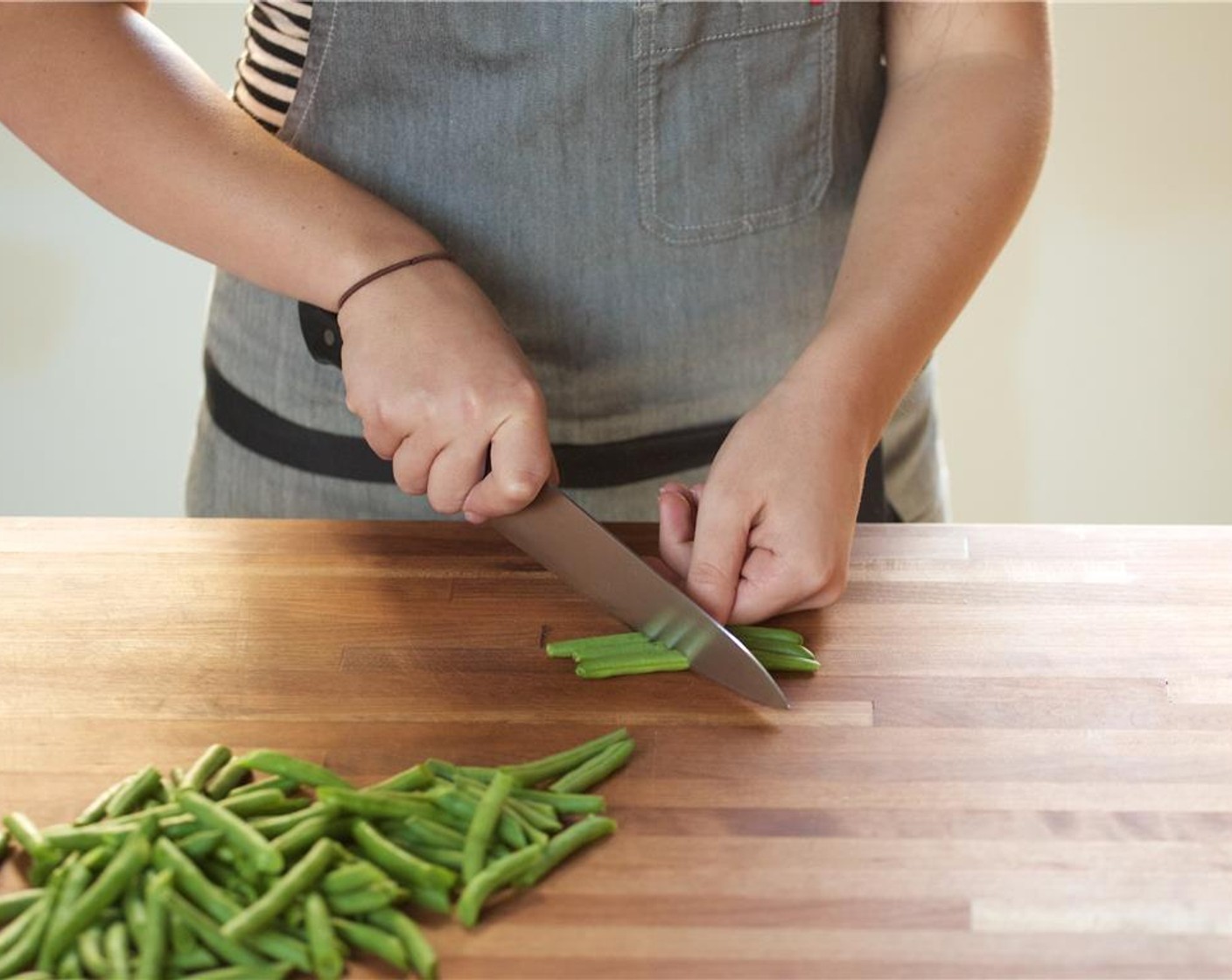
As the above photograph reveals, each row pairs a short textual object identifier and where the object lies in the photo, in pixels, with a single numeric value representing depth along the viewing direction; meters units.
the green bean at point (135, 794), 1.03
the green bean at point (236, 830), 0.95
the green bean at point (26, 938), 0.91
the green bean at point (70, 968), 0.91
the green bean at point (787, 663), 1.21
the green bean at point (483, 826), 0.98
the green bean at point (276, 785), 1.04
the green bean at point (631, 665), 1.20
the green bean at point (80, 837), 0.98
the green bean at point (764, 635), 1.24
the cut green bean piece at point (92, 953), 0.91
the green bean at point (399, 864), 0.96
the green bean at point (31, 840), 0.98
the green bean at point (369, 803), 1.00
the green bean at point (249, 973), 0.90
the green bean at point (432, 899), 0.96
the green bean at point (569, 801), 1.04
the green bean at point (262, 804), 1.01
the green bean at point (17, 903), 0.96
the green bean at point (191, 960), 0.92
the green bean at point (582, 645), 1.22
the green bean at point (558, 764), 1.08
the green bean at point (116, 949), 0.90
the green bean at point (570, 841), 0.99
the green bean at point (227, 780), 1.05
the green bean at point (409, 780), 1.05
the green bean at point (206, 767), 1.05
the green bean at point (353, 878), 0.95
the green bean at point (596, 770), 1.07
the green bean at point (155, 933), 0.90
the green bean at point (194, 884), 0.94
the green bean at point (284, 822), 0.99
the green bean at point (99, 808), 1.03
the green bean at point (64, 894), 0.91
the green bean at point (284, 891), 0.92
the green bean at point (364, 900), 0.94
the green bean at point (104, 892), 0.92
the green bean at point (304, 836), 0.97
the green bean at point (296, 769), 1.04
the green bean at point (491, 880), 0.95
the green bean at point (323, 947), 0.91
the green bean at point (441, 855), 0.99
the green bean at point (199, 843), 0.98
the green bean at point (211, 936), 0.92
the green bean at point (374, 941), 0.92
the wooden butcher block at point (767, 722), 0.96
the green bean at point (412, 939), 0.92
